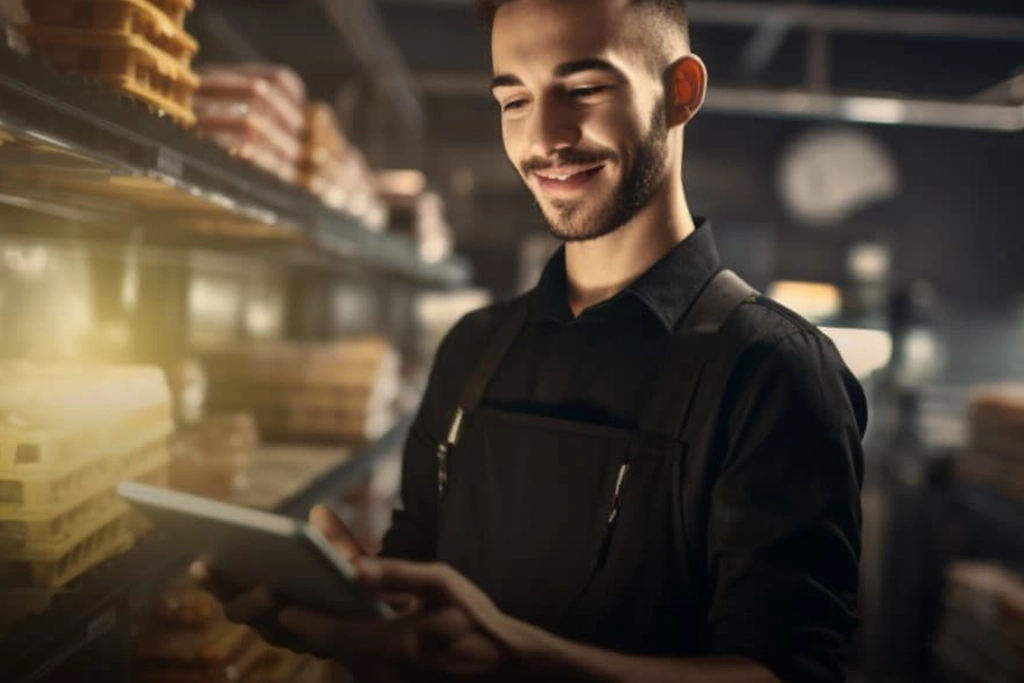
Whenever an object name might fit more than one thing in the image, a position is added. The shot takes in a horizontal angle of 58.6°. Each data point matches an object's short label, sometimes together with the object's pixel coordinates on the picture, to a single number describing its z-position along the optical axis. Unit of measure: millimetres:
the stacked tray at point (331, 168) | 2680
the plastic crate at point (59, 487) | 1236
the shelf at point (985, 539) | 4996
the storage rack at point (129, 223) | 1080
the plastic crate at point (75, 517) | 1235
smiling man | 1059
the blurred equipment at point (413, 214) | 4311
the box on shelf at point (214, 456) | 2105
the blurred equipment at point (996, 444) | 3723
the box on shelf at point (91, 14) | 1325
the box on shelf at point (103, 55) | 1318
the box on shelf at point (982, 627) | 3635
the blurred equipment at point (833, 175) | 7293
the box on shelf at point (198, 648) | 1812
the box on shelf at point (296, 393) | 3055
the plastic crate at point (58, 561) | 1239
